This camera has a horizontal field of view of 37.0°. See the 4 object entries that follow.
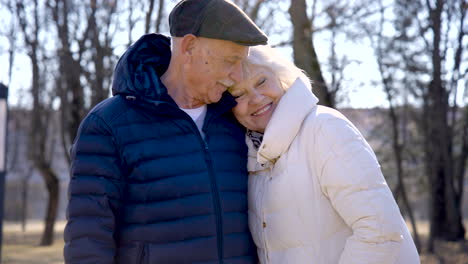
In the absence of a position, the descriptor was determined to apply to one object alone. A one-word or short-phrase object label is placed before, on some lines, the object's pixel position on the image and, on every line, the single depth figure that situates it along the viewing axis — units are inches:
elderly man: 103.3
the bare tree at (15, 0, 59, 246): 680.4
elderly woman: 105.8
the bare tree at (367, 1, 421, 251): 654.9
